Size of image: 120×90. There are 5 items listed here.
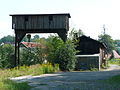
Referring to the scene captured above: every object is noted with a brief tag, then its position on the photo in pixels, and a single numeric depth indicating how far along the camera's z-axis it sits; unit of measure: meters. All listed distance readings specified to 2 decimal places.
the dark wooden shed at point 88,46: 51.31
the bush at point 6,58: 43.16
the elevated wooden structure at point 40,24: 39.62
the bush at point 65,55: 36.69
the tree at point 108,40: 123.12
